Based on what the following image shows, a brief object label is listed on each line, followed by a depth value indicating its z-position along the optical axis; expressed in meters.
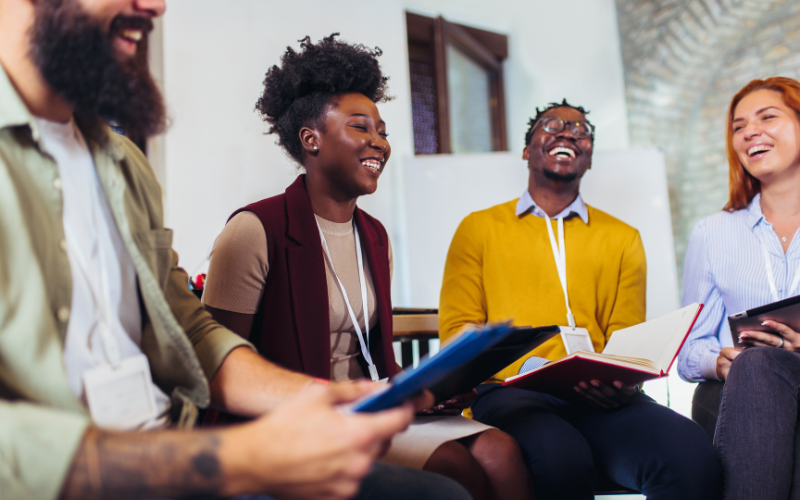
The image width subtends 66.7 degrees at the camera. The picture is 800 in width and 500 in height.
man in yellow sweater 1.51
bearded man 0.65
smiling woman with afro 1.41
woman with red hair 1.54
